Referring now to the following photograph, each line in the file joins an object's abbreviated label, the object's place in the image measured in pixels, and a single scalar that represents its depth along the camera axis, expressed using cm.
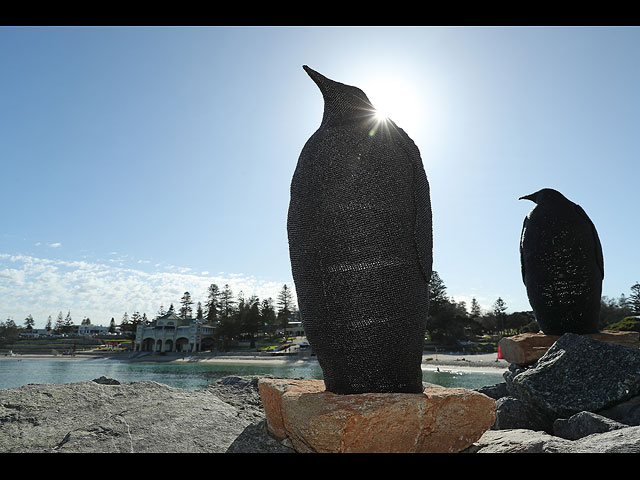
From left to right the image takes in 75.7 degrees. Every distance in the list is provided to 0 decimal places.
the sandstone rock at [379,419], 296
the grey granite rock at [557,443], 284
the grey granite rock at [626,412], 505
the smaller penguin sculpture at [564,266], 850
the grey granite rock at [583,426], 429
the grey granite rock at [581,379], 539
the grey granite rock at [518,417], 564
